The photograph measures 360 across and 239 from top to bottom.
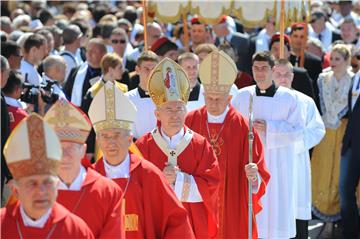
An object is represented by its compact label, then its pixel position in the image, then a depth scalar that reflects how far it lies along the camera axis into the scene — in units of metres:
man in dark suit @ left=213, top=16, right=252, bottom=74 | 28.32
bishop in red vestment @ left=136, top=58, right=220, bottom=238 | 14.62
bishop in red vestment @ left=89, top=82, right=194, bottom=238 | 12.63
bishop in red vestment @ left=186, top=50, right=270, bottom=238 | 16.44
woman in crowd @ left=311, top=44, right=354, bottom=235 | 21.34
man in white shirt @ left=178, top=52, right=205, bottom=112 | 19.36
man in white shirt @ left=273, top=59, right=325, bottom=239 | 18.94
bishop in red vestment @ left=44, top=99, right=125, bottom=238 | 11.34
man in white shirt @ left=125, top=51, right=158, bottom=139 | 18.89
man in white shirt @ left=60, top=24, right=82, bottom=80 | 24.52
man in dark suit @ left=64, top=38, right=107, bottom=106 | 21.86
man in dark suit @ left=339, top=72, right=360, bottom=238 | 19.98
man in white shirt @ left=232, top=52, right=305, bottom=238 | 18.16
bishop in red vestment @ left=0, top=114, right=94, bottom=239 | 9.96
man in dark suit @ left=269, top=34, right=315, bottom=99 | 21.20
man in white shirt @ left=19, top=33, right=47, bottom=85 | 20.69
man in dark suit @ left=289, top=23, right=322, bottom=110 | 24.25
